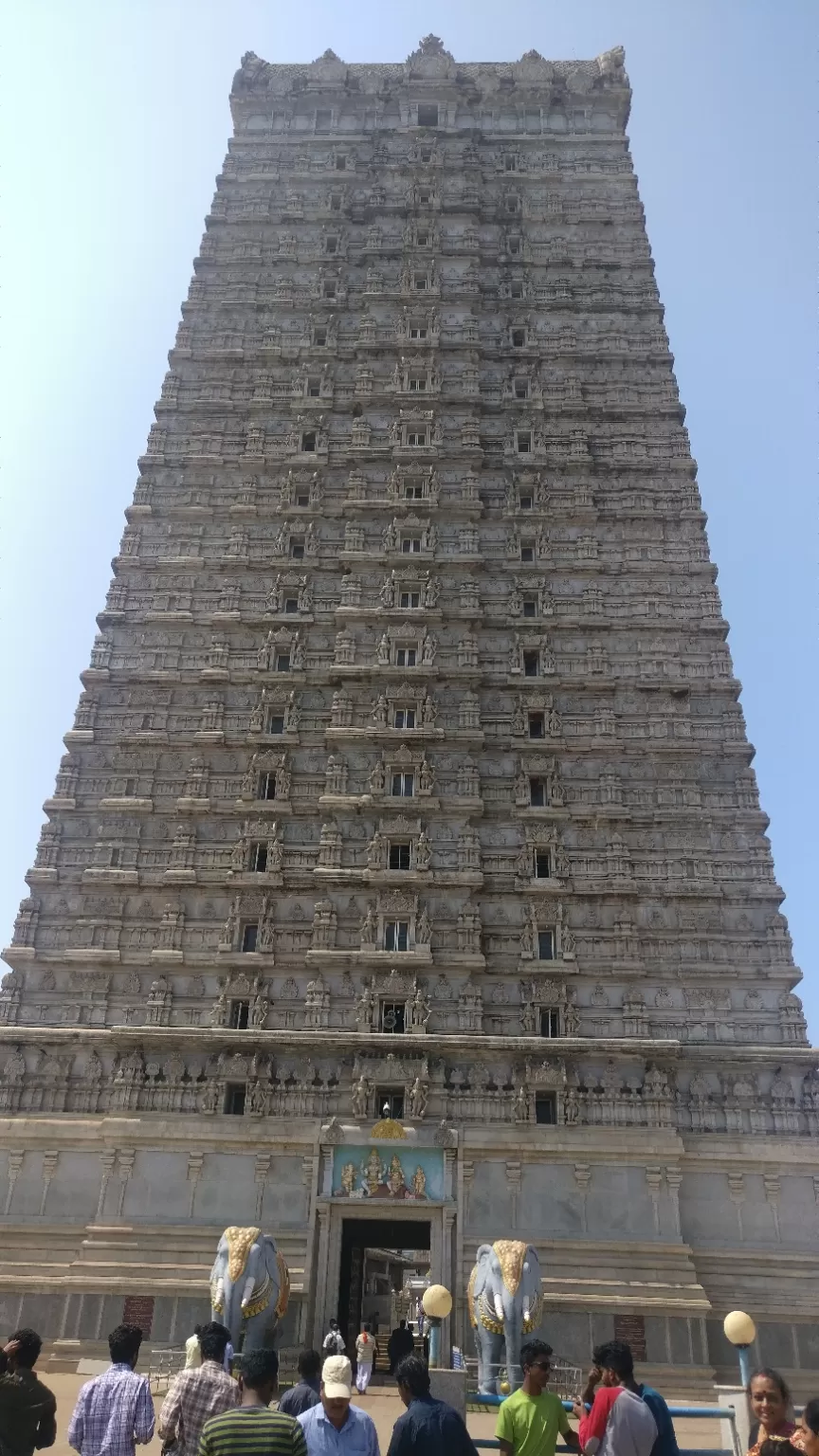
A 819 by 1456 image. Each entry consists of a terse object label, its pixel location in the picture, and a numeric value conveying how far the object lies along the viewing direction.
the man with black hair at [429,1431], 7.14
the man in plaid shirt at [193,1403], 7.49
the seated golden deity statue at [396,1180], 24.88
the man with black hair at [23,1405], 7.81
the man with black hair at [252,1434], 6.20
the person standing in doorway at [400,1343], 14.74
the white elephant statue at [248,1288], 20.20
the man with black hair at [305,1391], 9.17
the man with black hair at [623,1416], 7.79
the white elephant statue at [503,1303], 19.31
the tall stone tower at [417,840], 25.19
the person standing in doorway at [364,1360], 21.23
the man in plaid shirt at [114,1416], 7.77
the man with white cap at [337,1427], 7.43
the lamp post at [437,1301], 13.61
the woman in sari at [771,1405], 7.28
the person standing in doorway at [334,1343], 20.83
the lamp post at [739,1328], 12.62
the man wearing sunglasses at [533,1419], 8.07
